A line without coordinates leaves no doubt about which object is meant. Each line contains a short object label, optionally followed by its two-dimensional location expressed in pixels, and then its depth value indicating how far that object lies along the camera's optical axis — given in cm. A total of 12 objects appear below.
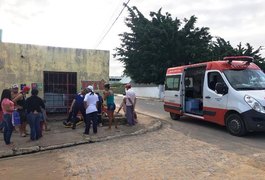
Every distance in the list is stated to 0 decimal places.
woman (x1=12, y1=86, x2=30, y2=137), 608
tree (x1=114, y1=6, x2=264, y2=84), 1762
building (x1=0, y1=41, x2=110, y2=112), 769
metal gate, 805
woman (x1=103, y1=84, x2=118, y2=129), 674
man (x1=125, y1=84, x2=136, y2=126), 701
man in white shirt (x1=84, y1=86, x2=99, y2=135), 612
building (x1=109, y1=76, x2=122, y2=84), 6087
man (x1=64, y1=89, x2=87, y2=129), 681
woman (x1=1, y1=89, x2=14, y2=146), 542
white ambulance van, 558
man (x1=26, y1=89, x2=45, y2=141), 573
